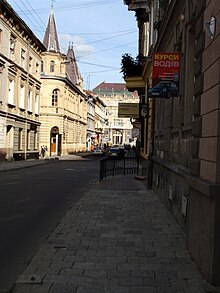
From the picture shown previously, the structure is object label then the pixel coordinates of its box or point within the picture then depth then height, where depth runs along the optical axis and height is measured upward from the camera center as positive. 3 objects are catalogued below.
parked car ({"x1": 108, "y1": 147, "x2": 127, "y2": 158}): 50.91 -1.38
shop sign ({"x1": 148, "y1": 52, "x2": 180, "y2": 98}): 9.55 +1.60
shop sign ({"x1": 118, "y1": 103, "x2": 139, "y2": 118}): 26.45 +1.98
